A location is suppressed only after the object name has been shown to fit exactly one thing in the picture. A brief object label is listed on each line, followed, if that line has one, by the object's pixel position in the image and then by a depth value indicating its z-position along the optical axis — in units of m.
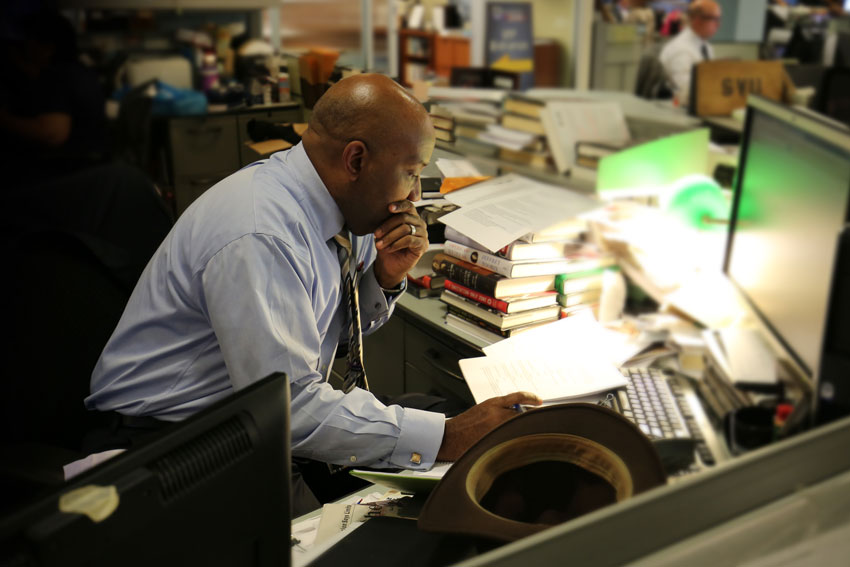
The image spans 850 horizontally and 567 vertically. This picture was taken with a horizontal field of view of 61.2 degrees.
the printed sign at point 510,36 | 4.46
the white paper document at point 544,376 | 1.17
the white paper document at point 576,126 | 2.65
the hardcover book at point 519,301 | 1.35
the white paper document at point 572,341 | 1.22
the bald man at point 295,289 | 1.06
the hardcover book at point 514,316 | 1.35
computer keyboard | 0.88
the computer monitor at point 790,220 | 0.84
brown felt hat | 0.81
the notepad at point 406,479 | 0.95
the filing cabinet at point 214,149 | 1.19
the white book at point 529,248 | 1.33
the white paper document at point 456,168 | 1.19
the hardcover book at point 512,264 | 1.34
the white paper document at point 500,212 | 1.29
